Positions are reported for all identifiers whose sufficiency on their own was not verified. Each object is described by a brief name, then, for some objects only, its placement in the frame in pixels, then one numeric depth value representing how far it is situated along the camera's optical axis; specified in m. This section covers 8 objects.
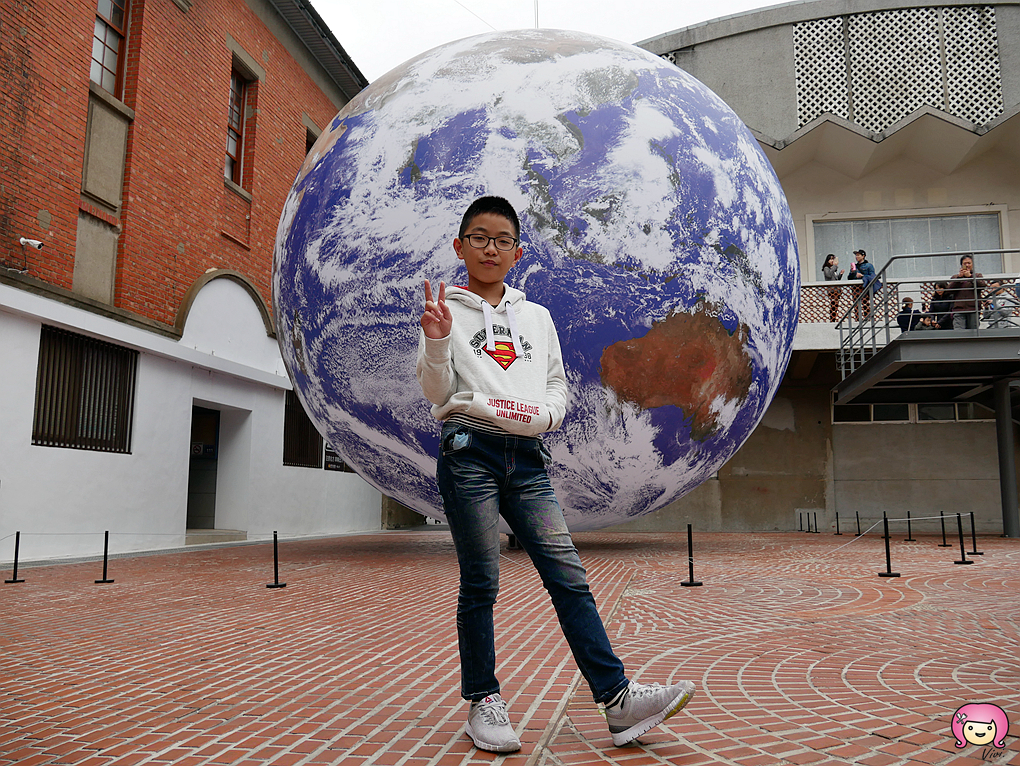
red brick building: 10.19
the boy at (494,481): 2.57
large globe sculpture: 6.51
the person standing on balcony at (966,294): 12.01
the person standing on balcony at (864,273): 15.16
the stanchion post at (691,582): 6.75
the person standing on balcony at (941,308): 12.95
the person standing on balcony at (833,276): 16.14
